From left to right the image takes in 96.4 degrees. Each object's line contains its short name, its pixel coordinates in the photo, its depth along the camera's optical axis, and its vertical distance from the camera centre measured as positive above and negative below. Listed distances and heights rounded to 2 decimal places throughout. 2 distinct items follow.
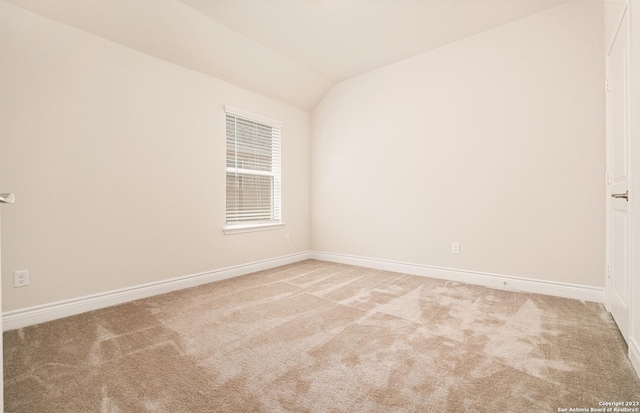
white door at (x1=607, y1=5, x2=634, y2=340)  1.87 +0.22
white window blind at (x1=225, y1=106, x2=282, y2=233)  3.71 +0.49
